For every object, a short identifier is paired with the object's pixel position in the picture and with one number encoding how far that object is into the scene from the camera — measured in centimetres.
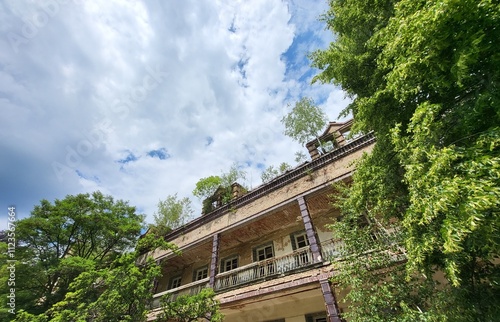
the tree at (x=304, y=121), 1372
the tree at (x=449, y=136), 287
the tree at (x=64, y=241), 1199
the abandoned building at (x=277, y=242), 815
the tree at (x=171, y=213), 1645
